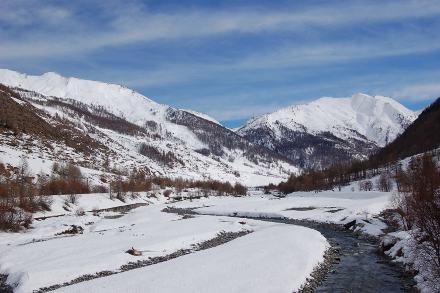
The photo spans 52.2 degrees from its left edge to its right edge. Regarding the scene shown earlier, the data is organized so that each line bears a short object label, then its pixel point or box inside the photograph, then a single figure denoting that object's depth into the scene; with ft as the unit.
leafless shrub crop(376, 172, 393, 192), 492.54
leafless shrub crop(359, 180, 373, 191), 552.74
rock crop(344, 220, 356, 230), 239.46
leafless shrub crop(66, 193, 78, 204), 313.98
